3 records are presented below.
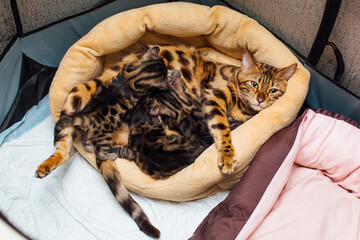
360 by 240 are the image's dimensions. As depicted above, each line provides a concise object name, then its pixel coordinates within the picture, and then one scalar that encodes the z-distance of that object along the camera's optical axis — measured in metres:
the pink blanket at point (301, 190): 1.53
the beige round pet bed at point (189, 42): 1.62
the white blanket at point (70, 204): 1.63
